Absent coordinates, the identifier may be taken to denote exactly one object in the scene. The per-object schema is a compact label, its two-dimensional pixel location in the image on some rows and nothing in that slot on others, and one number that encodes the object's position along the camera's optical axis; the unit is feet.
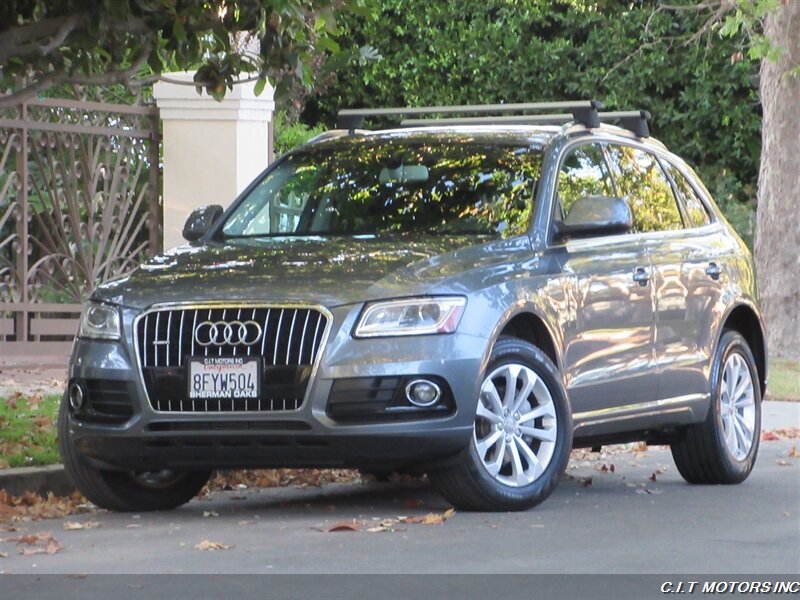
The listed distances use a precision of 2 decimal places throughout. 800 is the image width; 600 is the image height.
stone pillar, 104.68
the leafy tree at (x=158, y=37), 63.67
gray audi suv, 53.26
